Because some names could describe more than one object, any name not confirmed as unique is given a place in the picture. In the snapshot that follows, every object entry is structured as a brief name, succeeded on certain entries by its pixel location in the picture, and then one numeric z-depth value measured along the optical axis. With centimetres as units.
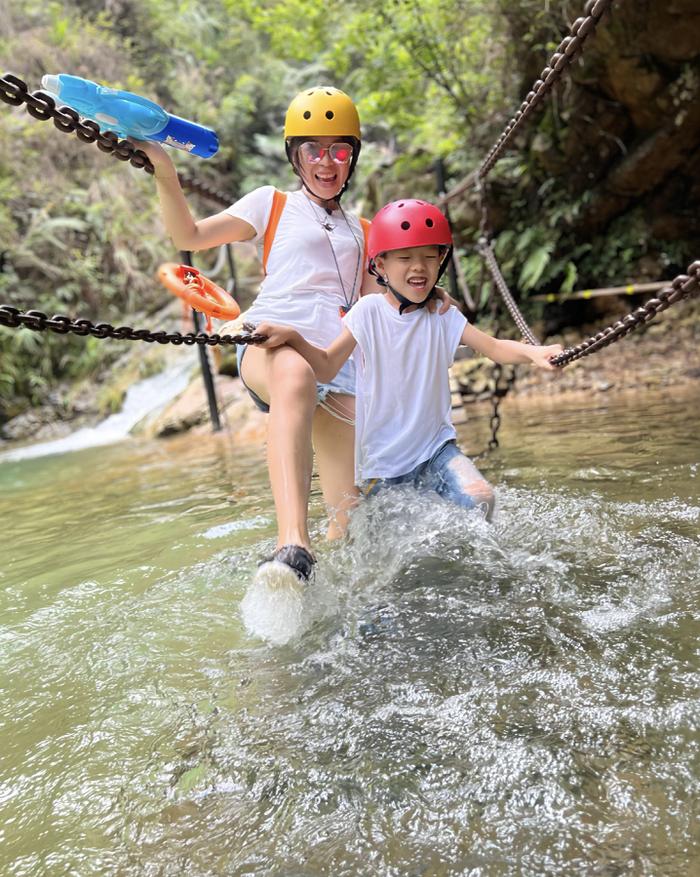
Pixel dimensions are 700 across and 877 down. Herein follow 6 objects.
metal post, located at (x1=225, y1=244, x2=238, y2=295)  851
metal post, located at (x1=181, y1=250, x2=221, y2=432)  748
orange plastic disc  236
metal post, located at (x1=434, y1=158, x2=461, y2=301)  708
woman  225
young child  249
